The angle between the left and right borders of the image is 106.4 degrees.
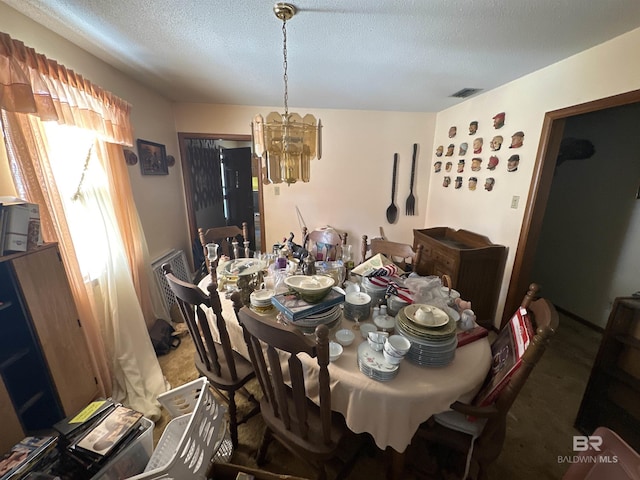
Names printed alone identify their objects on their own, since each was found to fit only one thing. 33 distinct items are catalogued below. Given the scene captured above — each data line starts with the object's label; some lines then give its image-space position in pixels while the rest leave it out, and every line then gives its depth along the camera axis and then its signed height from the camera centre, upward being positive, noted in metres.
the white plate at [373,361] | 0.88 -0.68
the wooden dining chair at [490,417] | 0.81 -0.92
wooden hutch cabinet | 2.18 -0.83
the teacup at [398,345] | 0.90 -0.64
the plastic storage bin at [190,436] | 0.85 -1.07
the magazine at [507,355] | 0.91 -0.73
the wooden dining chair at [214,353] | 1.10 -0.87
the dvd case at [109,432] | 0.96 -1.04
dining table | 0.85 -0.75
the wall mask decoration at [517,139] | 2.00 +0.33
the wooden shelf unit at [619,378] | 1.25 -1.05
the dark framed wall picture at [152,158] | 2.28 +0.23
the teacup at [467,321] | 1.14 -0.66
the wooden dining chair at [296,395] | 0.77 -0.82
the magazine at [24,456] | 0.86 -1.01
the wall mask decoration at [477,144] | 2.38 +0.35
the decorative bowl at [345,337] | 1.05 -0.68
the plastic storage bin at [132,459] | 0.96 -1.15
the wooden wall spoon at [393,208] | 3.22 -0.38
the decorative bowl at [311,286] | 1.09 -0.49
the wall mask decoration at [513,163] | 2.03 +0.14
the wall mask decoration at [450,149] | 2.78 +0.35
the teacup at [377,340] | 0.98 -0.65
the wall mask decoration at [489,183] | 2.26 -0.03
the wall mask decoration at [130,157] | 2.07 +0.20
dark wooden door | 4.18 -0.10
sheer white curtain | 1.55 -0.61
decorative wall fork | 3.14 -0.22
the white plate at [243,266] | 1.52 -0.59
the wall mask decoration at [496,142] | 2.18 +0.33
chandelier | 1.50 +0.23
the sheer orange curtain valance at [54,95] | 1.04 +0.45
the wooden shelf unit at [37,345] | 1.07 -0.79
